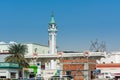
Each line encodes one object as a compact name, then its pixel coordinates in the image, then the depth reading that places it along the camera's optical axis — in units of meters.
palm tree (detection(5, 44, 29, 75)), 54.11
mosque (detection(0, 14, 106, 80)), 59.86
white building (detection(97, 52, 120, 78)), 67.97
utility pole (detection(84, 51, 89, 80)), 59.62
